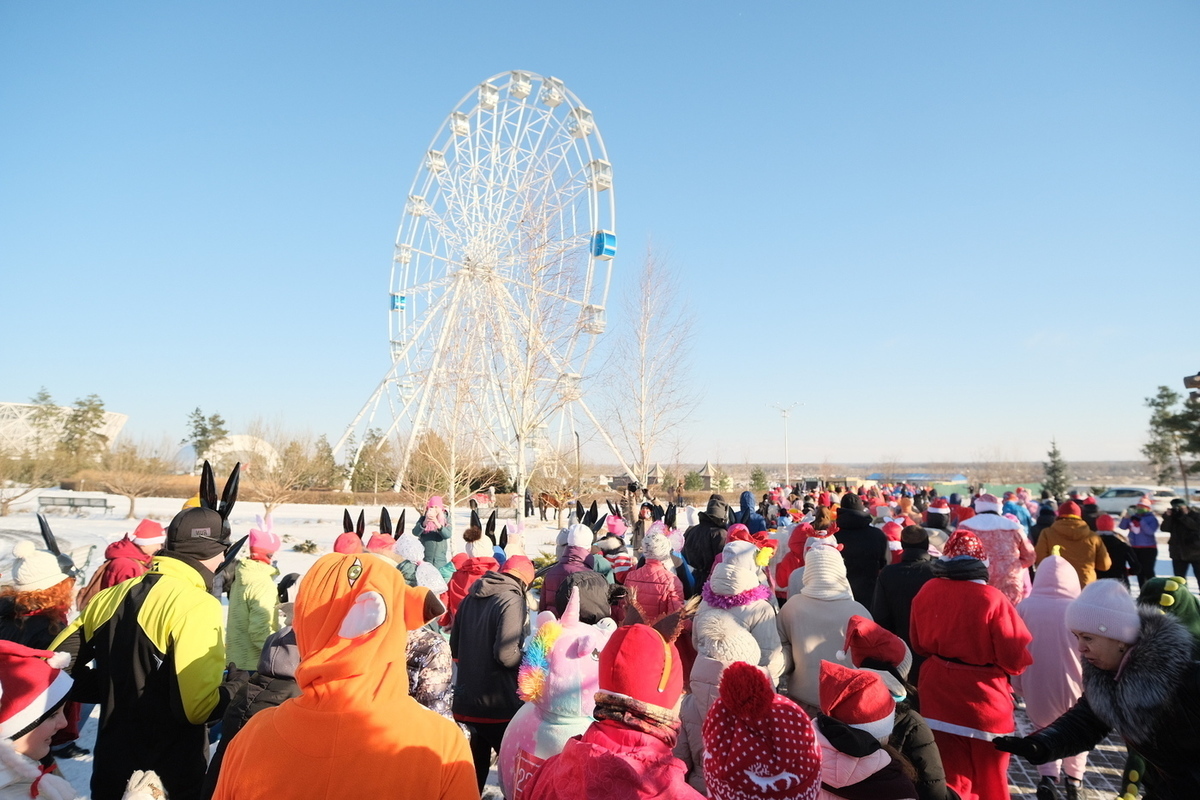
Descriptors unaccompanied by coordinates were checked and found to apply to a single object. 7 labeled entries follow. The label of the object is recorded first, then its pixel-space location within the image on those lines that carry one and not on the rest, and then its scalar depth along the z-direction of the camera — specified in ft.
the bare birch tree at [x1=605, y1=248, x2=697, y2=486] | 63.41
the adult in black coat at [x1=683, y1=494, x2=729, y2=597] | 25.68
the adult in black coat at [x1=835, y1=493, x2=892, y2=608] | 21.65
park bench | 84.53
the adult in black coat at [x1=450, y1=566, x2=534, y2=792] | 12.60
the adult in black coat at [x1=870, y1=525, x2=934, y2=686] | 16.29
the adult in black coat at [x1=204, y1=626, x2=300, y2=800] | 9.37
